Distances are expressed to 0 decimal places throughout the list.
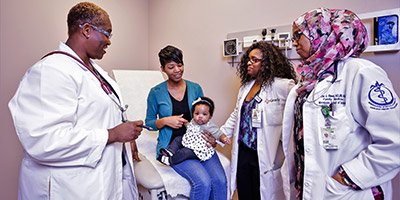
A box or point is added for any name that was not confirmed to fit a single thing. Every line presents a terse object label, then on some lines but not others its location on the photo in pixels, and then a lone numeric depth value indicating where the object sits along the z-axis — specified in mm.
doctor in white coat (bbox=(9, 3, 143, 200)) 950
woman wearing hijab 941
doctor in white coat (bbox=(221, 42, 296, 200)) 1585
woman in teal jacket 1506
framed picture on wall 1356
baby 1596
